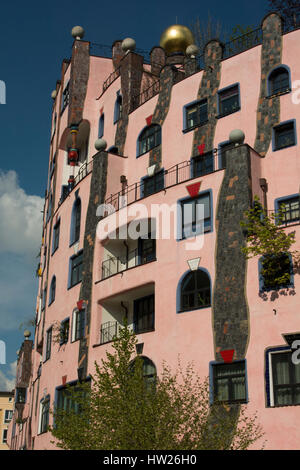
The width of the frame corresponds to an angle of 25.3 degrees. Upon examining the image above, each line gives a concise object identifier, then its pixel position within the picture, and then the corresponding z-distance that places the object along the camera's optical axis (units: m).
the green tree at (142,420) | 17.81
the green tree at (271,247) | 21.44
